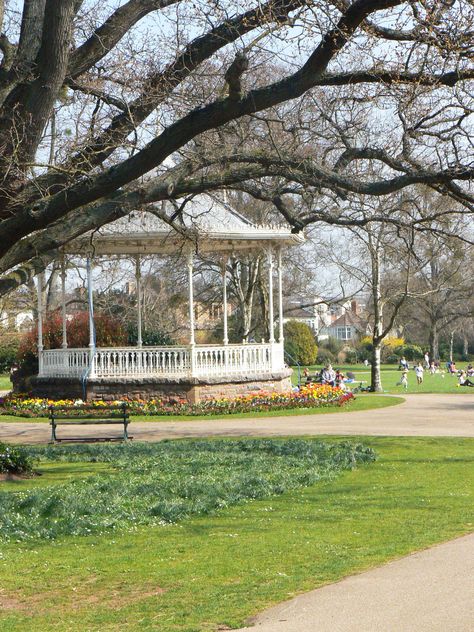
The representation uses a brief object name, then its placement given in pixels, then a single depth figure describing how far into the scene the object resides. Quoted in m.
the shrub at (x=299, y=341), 59.47
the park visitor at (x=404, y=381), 43.37
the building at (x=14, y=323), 40.15
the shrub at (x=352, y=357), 75.94
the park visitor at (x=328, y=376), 37.82
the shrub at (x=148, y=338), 33.50
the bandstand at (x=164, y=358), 28.62
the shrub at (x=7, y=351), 44.11
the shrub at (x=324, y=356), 72.18
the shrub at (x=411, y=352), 74.88
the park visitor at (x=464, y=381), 45.31
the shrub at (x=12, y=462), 14.77
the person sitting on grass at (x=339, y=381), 36.44
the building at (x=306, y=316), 60.91
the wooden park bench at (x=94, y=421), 19.53
